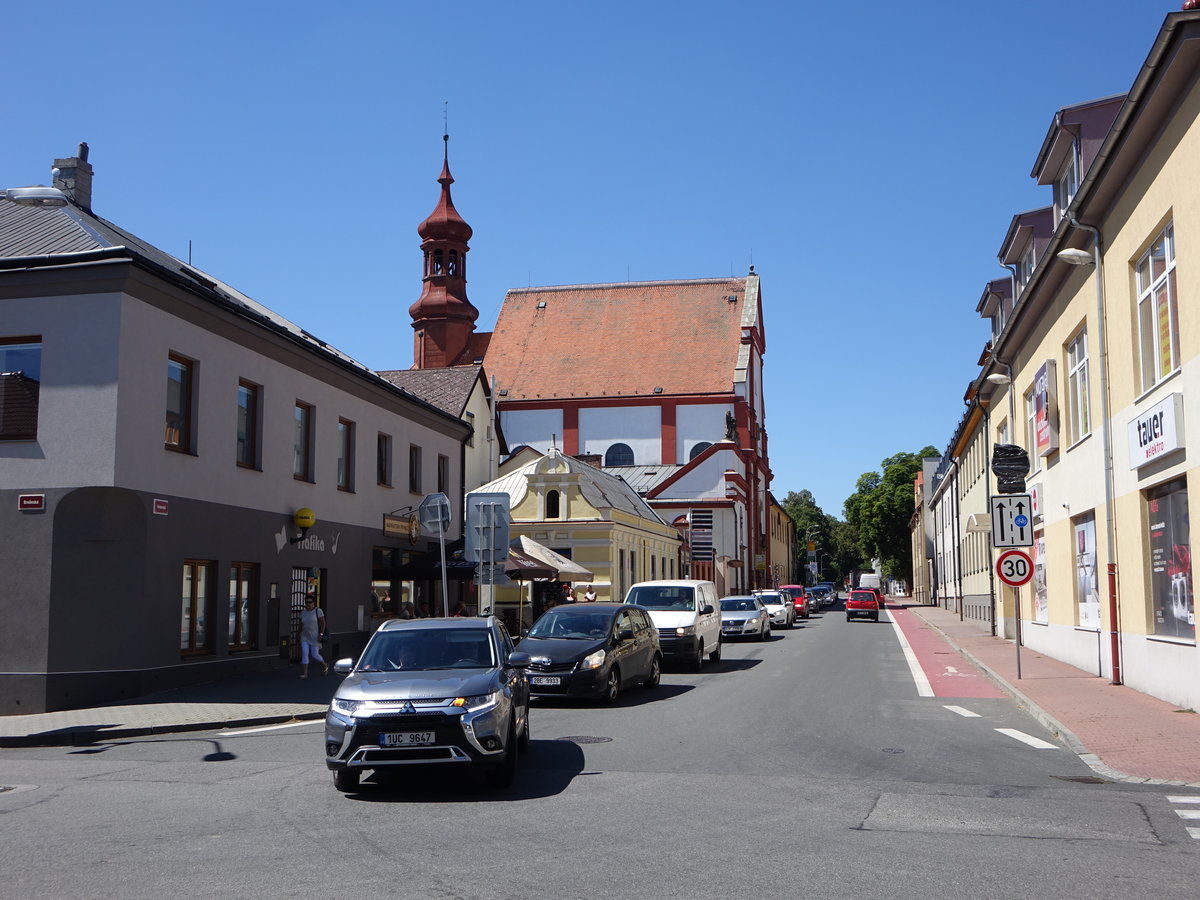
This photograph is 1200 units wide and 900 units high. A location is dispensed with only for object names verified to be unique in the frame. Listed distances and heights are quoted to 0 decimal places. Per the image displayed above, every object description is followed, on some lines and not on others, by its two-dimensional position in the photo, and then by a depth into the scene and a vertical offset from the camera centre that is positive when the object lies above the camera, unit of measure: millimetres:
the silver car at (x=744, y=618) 36719 -1779
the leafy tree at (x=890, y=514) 106562 +4934
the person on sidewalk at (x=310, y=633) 20453 -1246
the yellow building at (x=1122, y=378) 14227 +3040
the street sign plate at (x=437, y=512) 19469 +936
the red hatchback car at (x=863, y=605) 54688 -1976
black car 16469 -1325
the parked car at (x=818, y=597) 79094 -2454
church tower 69625 +16688
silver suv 9367 -1268
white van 23219 -1117
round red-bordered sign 19328 -61
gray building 17047 +1612
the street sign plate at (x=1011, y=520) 19297 +763
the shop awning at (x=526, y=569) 28938 -100
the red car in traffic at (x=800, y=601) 60656 -1980
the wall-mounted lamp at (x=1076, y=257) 18312 +5051
